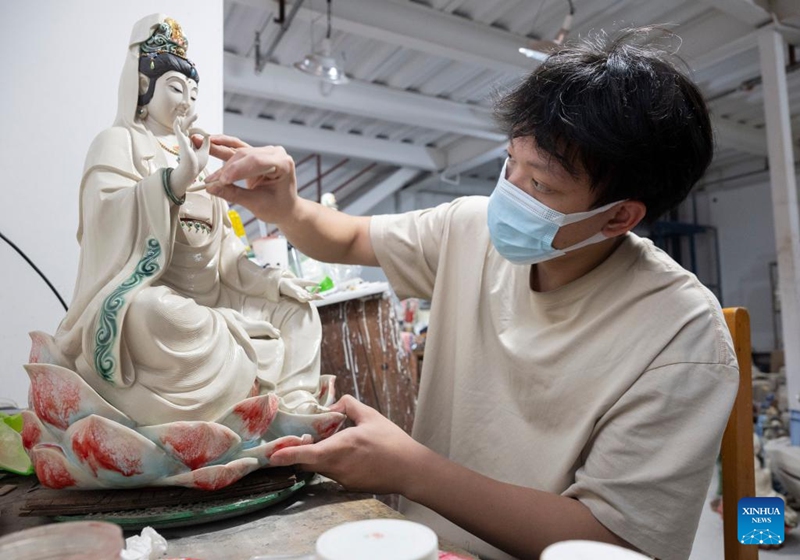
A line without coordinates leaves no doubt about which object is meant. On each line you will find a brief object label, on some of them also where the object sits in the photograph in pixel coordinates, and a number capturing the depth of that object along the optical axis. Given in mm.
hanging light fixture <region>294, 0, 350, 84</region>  3904
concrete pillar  4410
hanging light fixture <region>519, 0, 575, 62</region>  3588
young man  1046
